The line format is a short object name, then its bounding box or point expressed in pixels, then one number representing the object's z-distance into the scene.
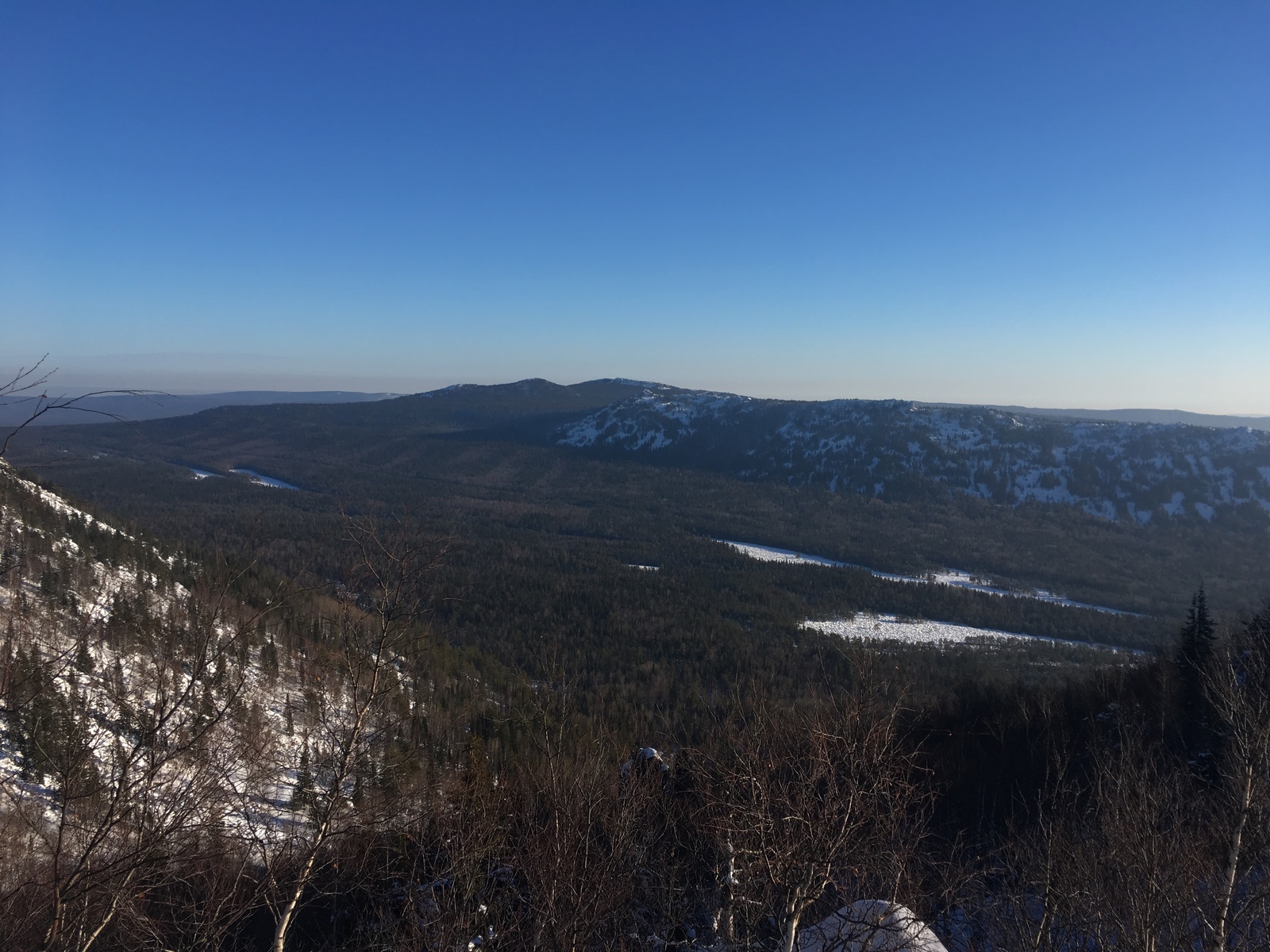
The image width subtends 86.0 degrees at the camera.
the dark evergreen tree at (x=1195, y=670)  24.11
